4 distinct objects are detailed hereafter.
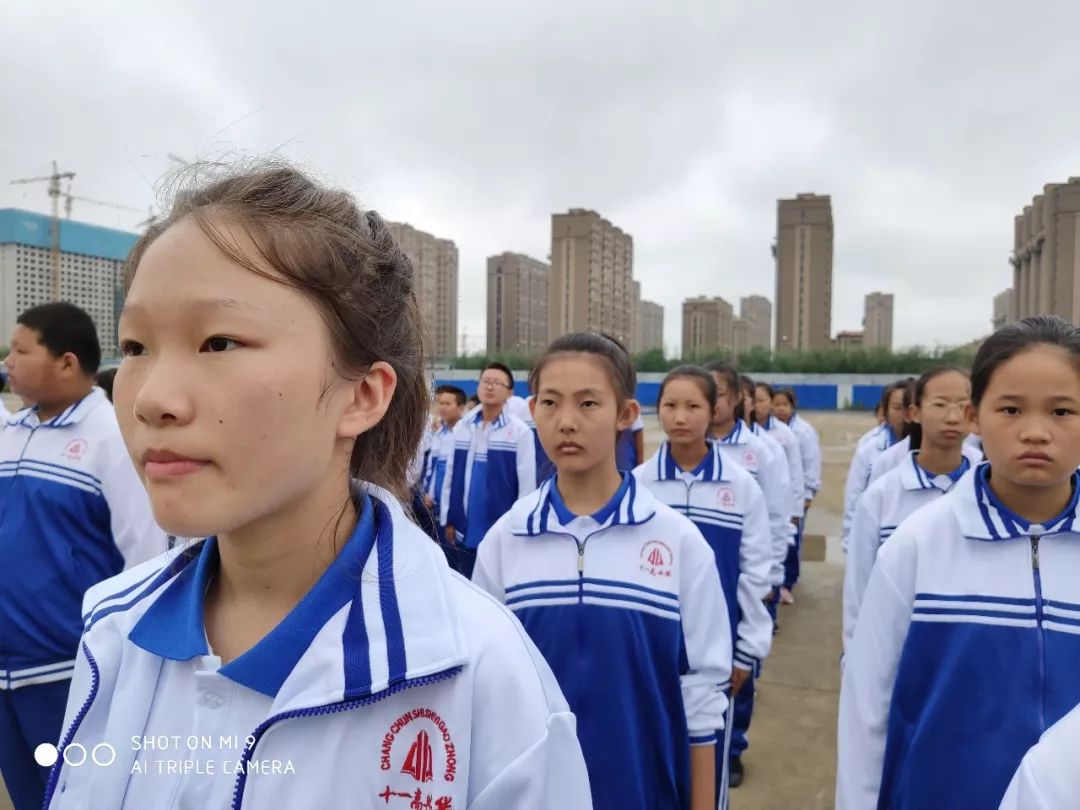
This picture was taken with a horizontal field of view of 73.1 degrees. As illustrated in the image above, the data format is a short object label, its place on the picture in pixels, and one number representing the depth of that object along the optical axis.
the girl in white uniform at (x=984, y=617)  1.51
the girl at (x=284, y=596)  0.80
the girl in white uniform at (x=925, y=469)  2.83
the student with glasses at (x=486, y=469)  5.20
